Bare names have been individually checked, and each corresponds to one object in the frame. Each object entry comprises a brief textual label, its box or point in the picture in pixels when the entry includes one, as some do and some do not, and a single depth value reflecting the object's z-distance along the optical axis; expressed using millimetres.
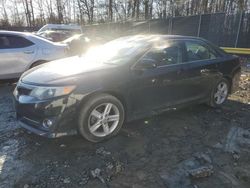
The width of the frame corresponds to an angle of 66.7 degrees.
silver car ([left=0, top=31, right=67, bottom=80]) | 4927
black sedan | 2488
